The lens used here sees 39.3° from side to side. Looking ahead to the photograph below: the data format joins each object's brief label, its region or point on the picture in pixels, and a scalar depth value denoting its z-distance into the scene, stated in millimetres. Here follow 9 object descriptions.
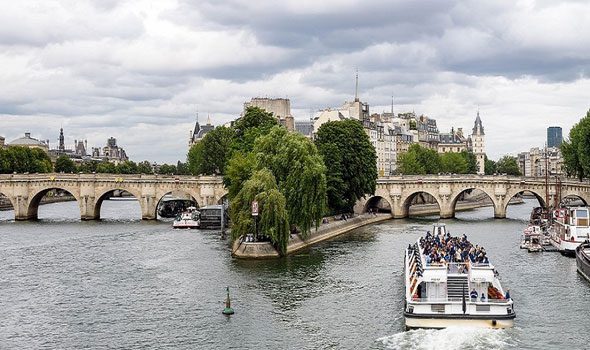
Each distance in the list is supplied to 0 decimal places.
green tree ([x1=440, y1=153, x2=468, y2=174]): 170125
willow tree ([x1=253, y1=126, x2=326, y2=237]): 68312
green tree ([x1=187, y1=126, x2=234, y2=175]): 131625
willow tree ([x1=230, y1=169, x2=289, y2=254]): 61844
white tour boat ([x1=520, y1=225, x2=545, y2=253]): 70262
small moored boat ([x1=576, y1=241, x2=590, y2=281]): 54922
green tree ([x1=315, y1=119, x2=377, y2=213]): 91750
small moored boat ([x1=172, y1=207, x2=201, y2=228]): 93375
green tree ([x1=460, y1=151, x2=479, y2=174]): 185900
